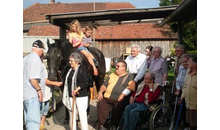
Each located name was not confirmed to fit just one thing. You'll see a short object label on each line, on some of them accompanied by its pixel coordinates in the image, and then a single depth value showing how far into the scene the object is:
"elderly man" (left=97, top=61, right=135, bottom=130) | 5.33
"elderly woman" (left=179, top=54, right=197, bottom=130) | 4.29
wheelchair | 4.98
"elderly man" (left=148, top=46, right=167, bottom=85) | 5.85
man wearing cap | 4.37
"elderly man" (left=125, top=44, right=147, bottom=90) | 6.34
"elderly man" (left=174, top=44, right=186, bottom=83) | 5.88
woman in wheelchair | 4.95
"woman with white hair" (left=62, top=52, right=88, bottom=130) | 4.95
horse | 5.72
